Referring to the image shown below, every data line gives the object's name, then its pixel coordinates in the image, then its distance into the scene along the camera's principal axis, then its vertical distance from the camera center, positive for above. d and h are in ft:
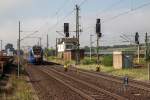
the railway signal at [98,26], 195.80 +14.15
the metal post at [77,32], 238.60 +14.02
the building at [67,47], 328.43 +10.23
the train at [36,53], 260.72 +2.18
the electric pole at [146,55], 234.13 +1.03
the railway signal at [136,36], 261.69 +12.82
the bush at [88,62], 242.99 -2.85
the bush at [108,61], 203.25 -1.92
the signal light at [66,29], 251.11 +16.53
